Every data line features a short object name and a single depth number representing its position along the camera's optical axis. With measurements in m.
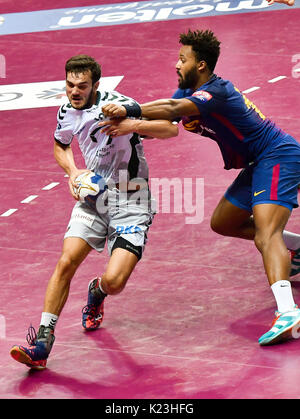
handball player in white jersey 15.20
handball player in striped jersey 15.36
